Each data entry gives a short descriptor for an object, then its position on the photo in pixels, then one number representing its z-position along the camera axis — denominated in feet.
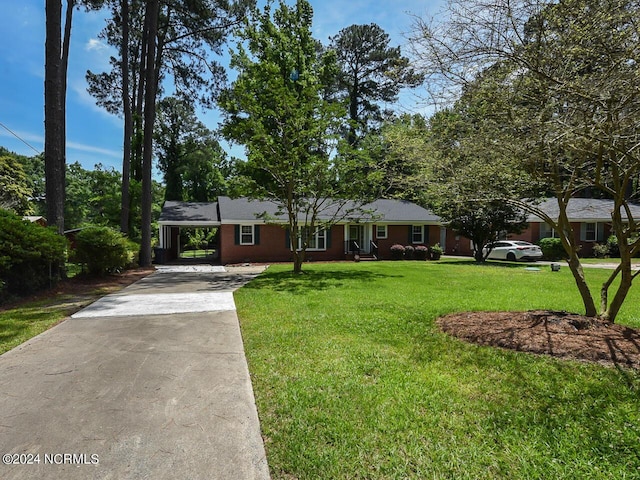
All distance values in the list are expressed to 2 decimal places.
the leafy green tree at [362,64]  105.29
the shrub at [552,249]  66.80
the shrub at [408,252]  67.97
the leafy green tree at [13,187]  72.35
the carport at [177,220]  62.64
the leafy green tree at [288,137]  40.01
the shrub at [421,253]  67.72
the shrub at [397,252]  67.92
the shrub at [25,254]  25.50
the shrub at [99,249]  36.99
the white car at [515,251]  63.46
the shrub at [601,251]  72.49
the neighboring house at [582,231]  78.33
